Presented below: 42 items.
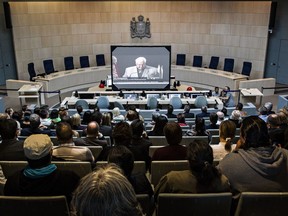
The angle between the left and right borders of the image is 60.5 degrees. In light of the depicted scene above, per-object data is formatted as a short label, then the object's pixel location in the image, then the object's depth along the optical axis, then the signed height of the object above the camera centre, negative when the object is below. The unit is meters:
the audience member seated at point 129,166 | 1.74 -0.80
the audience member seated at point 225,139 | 2.73 -0.98
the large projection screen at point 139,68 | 8.83 -0.61
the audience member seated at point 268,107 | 5.33 -1.19
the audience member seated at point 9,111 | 5.14 -1.23
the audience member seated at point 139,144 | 2.76 -1.05
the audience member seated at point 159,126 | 3.84 -1.14
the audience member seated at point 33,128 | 3.79 -1.18
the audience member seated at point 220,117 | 4.80 -1.25
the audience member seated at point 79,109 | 5.32 -1.24
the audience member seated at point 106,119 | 4.10 -1.11
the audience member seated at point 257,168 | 1.79 -0.84
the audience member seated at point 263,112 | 5.16 -1.25
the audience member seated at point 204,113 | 5.34 -1.33
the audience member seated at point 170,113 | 5.28 -1.31
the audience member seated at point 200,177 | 1.74 -0.88
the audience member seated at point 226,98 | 7.09 -1.43
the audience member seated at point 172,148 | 2.59 -1.01
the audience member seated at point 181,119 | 4.54 -1.22
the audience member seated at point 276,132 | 2.94 -1.02
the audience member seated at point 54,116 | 4.85 -1.29
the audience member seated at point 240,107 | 5.54 -1.22
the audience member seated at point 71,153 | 2.50 -1.02
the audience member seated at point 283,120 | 3.61 -1.02
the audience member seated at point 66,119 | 4.14 -1.13
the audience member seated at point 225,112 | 5.67 -1.38
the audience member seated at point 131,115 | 4.15 -1.06
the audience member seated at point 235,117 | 4.42 -1.15
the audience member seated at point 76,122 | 4.11 -1.16
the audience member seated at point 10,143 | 2.52 -0.95
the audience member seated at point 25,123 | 4.33 -1.25
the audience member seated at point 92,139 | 3.14 -1.11
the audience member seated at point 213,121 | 4.30 -1.21
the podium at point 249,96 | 8.13 -1.46
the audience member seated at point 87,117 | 4.56 -1.20
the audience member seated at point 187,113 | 5.49 -1.36
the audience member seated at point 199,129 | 3.85 -1.20
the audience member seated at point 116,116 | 4.98 -1.31
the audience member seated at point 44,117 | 4.71 -1.29
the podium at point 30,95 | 8.07 -1.42
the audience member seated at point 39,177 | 1.68 -0.85
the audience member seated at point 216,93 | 8.01 -1.36
